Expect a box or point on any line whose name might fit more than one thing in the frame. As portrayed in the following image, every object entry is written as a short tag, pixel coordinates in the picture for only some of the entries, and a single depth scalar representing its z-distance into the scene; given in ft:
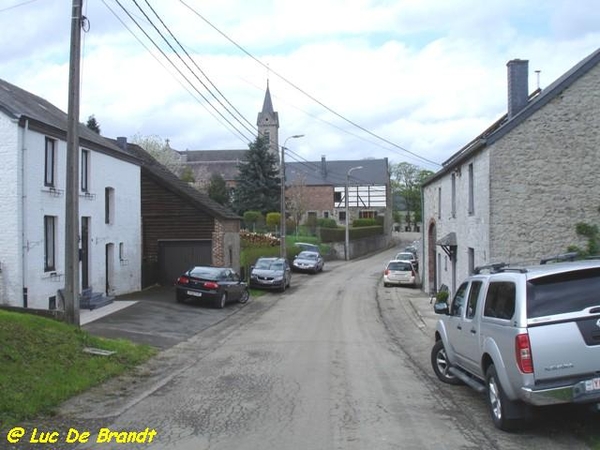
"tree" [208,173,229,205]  225.39
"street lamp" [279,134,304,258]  122.93
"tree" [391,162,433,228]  376.89
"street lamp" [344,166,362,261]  194.92
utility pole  42.63
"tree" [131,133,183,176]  225.23
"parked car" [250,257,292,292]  107.14
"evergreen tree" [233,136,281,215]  209.67
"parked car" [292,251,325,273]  149.28
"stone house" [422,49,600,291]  57.72
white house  57.11
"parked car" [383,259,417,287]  116.78
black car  76.07
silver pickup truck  21.56
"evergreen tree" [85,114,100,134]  178.93
